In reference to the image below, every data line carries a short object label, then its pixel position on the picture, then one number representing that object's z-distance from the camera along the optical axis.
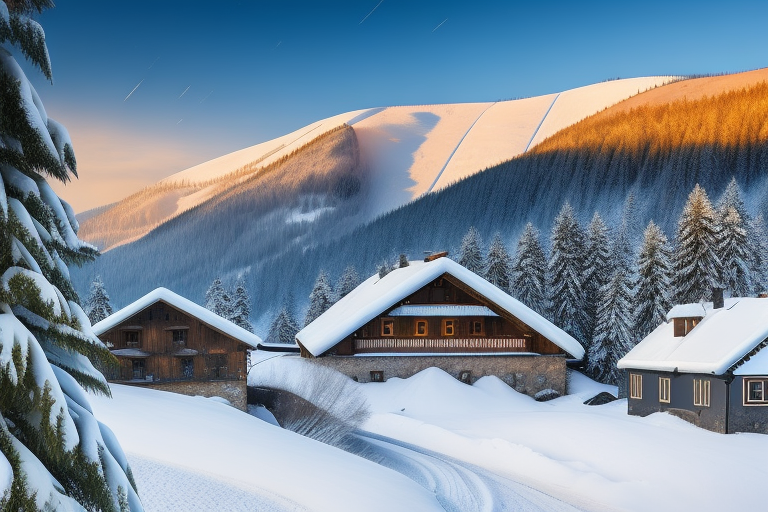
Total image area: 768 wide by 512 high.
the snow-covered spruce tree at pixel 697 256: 53.97
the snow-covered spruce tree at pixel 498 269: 64.12
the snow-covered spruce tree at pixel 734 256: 55.09
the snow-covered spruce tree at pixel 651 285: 53.78
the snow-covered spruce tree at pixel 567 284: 58.28
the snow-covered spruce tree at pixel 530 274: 60.88
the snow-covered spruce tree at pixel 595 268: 58.88
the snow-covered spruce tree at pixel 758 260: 58.50
